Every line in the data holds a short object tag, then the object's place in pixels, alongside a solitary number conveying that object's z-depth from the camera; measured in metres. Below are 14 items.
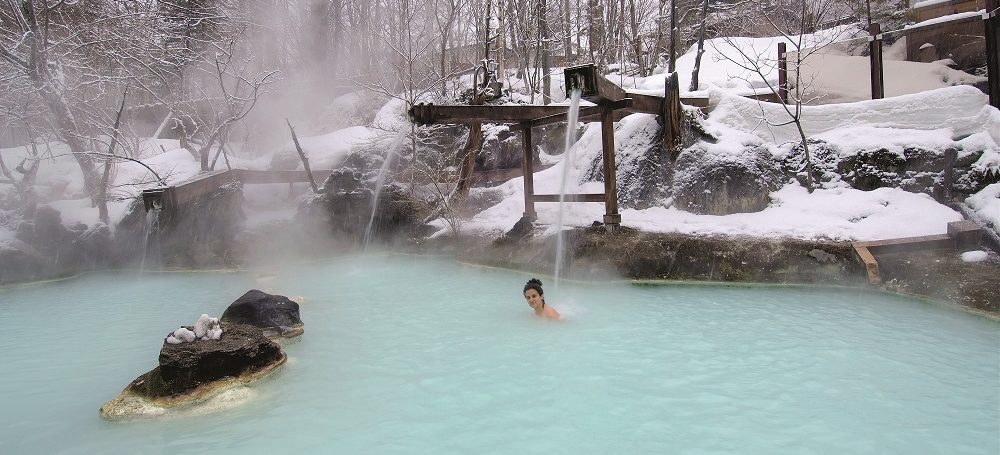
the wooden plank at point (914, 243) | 6.02
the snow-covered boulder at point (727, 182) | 8.27
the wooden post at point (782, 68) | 11.14
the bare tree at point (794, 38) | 8.47
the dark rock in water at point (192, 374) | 3.71
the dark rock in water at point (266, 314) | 5.33
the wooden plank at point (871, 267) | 5.96
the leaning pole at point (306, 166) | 12.26
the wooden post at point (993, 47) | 7.63
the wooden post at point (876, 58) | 9.42
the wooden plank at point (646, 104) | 8.12
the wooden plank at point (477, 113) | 7.40
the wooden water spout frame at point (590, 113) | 6.41
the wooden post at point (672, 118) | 8.72
